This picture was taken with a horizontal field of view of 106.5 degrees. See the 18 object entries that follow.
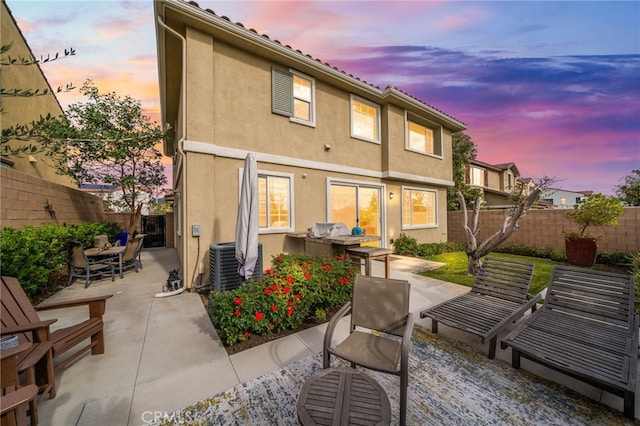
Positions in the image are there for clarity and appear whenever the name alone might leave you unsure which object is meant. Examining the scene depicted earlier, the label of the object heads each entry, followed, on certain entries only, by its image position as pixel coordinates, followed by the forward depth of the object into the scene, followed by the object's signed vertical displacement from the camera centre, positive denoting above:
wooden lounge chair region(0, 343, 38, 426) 1.79 -1.26
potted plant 8.23 -0.25
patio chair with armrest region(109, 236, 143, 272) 7.70 -1.21
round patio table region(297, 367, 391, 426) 1.69 -1.42
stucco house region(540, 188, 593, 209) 35.09 +2.60
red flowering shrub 3.62 -1.38
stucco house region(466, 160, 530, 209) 21.66 +3.61
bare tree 6.22 -0.50
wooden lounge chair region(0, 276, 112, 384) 2.50 -1.18
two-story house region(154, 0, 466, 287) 6.11 +2.71
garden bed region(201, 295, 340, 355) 3.47 -1.90
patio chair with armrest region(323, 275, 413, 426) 2.32 -1.29
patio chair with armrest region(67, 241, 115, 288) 6.53 -1.25
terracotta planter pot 8.33 -1.34
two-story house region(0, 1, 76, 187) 8.19 +4.96
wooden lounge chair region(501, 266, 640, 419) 2.42 -1.57
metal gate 14.73 -0.74
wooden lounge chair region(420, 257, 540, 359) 3.49 -1.58
